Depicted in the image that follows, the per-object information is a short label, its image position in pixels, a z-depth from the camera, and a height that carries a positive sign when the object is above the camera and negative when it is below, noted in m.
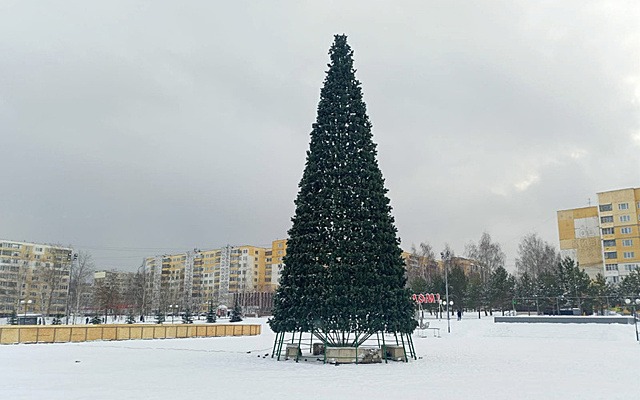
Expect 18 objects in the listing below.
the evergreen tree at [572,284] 59.75 +0.11
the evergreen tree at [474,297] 69.66 -1.59
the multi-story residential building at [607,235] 86.88 +8.97
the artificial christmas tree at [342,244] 20.19 +1.72
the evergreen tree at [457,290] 71.13 -0.63
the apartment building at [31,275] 98.31 +2.58
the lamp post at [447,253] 101.14 +6.49
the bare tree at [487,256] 94.94 +5.68
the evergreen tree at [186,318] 60.50 -4.02
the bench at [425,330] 44.64 -4.15
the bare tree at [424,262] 105.40 +5.02
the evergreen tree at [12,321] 50.53 -3.43
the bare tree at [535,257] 94.26 +5.39
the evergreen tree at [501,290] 67.69 -0.70
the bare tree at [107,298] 74.49 -1.71
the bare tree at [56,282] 102.06 +1.22
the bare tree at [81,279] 86.45 +1.59
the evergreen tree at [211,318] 65.16 -4.03
